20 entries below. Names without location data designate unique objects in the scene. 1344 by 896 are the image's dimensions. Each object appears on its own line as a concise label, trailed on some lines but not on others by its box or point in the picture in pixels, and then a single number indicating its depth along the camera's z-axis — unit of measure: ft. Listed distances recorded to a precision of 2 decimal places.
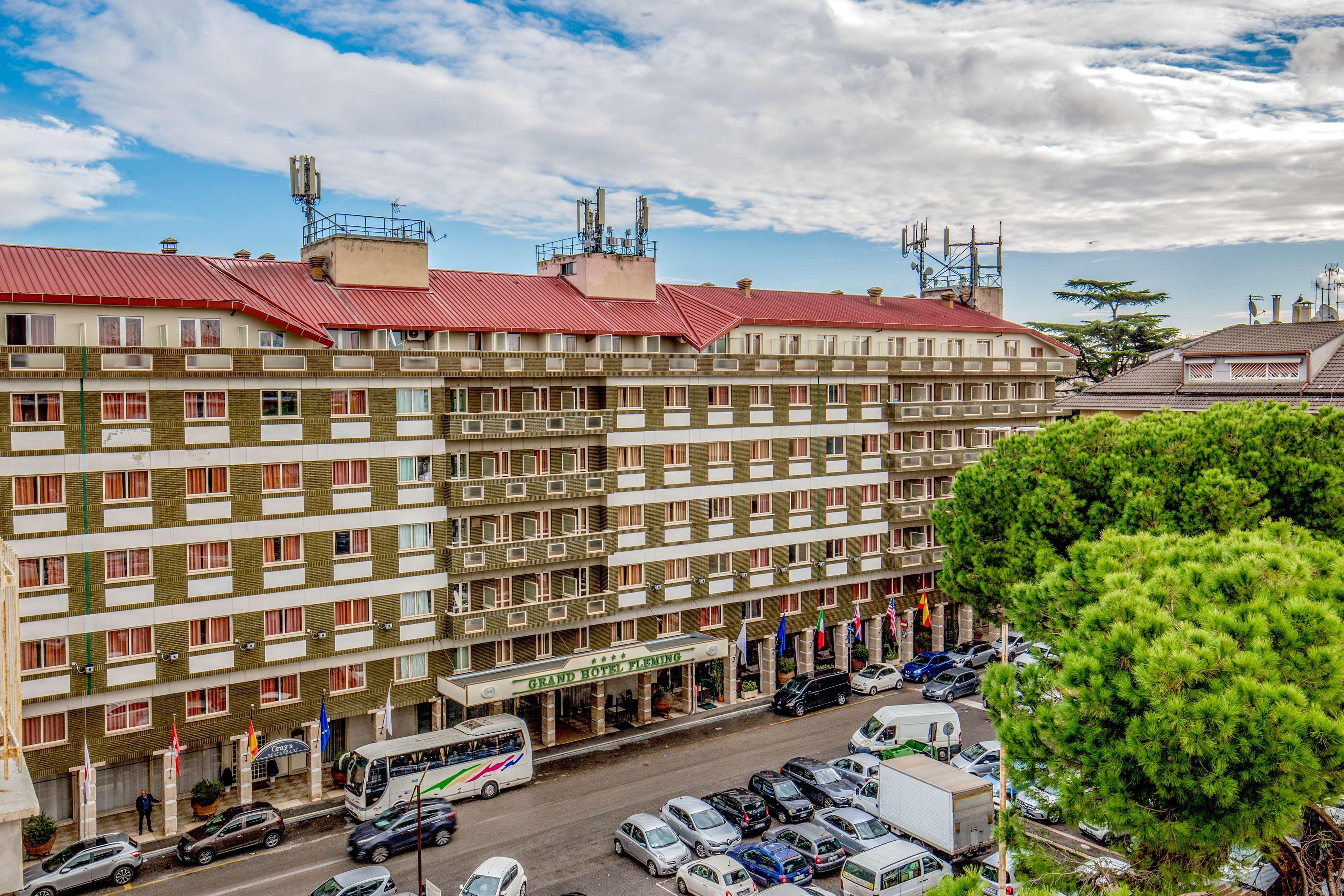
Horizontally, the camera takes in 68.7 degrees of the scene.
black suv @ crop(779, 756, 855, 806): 142.10
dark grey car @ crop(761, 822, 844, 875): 123.44
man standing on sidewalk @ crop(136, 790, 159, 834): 133.18
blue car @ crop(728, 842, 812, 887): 118.11
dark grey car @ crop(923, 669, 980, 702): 187.73
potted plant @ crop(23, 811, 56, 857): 125.08
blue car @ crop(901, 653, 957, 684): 200.54
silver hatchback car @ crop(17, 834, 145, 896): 114.93
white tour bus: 137.18
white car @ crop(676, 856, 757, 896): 111.86
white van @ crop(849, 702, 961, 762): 159.94
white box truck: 121.80
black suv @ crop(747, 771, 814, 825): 138.41
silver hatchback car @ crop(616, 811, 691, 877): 121.70
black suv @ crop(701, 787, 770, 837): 133.90
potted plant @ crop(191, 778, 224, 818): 138.82
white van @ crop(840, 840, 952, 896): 112.37
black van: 181.78
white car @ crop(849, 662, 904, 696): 193.98
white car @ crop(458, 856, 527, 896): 110.52
